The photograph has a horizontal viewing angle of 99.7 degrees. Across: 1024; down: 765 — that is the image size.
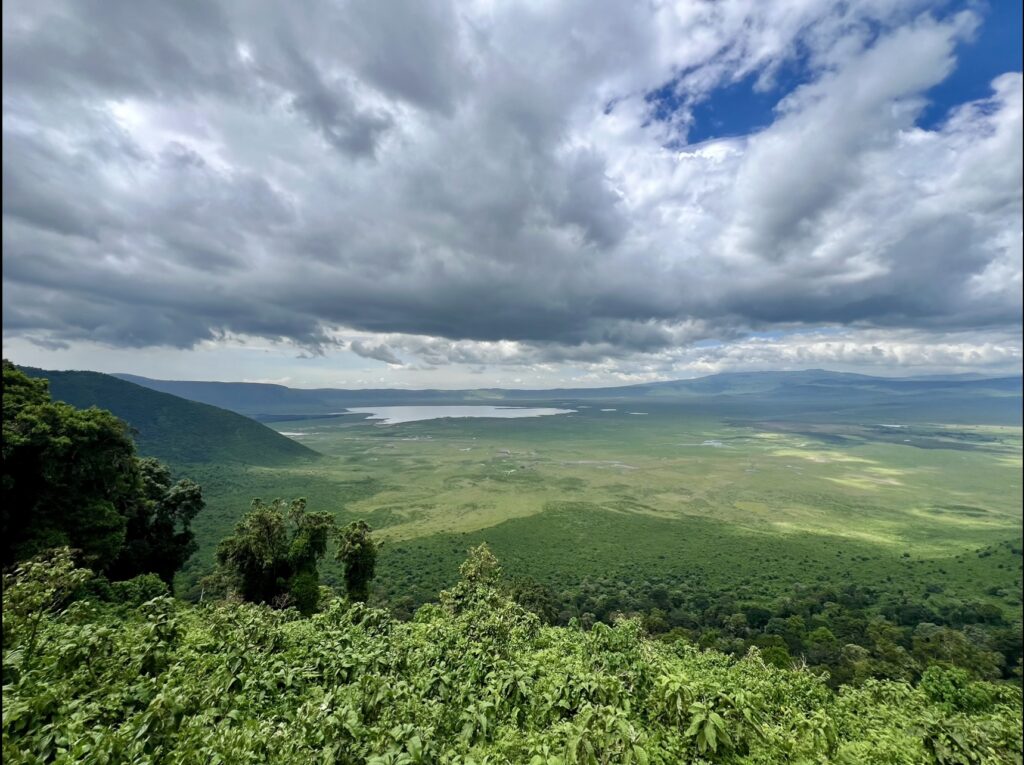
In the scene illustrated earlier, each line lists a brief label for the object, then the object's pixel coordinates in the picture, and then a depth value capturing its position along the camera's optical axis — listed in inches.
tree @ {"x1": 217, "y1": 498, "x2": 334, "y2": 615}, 1197.1
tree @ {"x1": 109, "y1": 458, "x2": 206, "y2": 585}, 1272.1
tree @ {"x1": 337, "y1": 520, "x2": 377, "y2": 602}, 1282.6
